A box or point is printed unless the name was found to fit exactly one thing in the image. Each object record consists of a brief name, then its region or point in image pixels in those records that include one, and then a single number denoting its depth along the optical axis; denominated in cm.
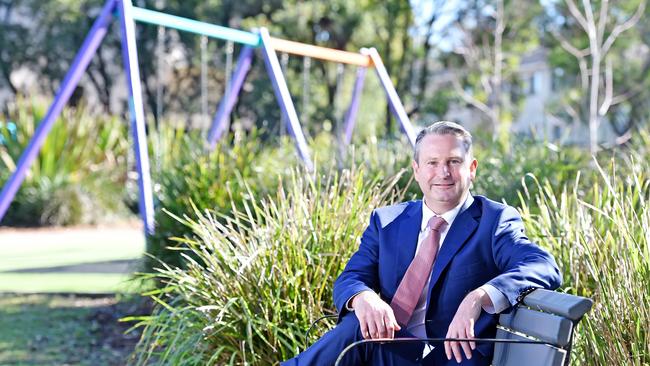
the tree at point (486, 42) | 2717
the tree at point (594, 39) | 1812
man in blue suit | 284
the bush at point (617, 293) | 309
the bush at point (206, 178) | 675
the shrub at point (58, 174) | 1673
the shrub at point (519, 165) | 644
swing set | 716
